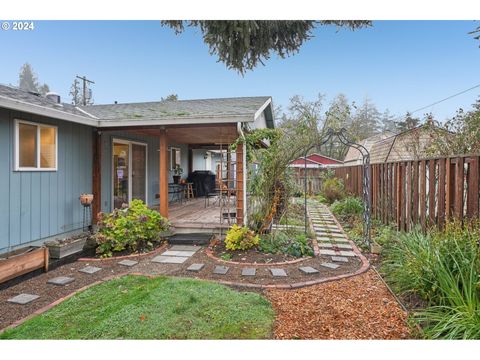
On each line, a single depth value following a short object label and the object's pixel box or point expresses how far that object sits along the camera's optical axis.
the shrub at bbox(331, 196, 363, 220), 8.99
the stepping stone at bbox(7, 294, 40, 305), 3.39
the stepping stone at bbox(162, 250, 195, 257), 5.30
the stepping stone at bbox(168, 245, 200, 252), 5.64
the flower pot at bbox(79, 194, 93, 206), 6.16
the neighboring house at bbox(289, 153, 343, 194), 17.02
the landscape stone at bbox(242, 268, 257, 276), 4.22
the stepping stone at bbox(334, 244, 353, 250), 5.84
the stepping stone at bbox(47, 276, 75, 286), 3.98
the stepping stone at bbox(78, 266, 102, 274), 4.40
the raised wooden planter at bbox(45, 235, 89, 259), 4.97
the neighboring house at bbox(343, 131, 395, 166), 18.73
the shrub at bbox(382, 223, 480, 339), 2.39
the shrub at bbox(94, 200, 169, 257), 5.36
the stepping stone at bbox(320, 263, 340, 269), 4.59
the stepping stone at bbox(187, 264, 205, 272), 4.41
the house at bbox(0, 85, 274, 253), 4.94
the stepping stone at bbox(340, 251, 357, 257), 5.34
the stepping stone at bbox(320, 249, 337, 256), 5.33
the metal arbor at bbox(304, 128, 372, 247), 5.71
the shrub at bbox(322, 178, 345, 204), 12.98
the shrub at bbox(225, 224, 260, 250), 5.39
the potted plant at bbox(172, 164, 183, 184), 10.79
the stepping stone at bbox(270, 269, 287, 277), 4.22
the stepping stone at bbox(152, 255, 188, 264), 4.84
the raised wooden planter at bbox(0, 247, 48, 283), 3.90
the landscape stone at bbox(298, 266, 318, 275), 4.33
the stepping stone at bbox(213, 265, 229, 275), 4.31
